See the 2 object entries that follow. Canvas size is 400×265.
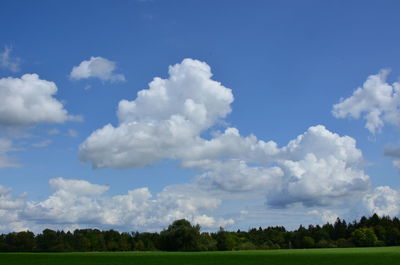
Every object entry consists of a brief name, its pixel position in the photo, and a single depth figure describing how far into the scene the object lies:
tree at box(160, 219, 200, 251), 129.62
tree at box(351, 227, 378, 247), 170.38
